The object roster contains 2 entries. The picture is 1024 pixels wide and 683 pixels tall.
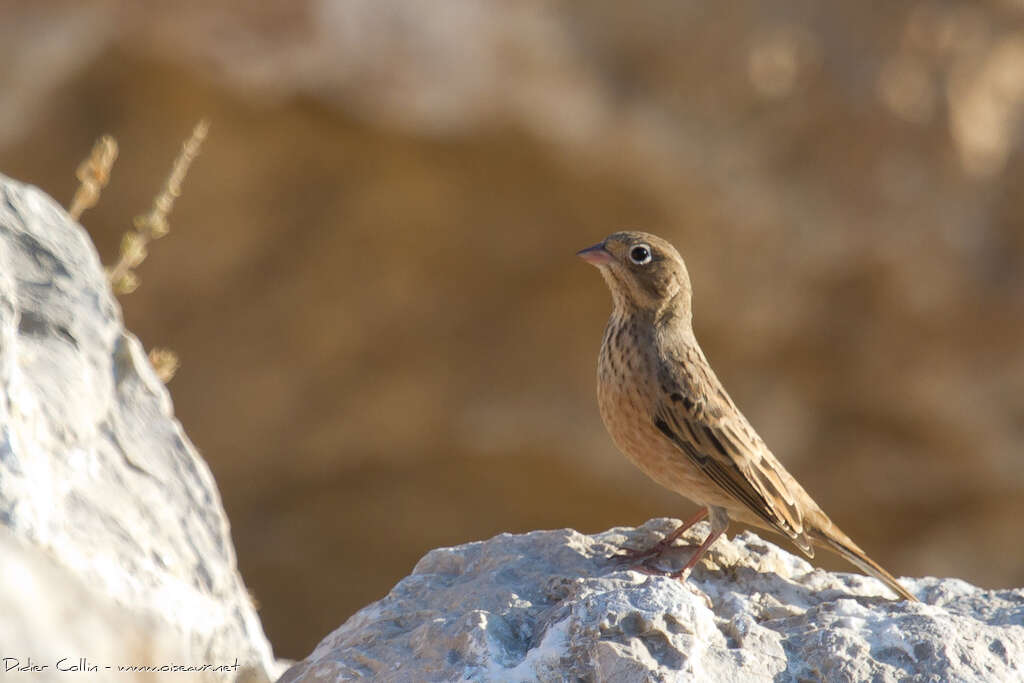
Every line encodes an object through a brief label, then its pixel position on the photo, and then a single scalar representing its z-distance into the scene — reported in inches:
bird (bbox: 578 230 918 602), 353.4
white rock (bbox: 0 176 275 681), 250.1
